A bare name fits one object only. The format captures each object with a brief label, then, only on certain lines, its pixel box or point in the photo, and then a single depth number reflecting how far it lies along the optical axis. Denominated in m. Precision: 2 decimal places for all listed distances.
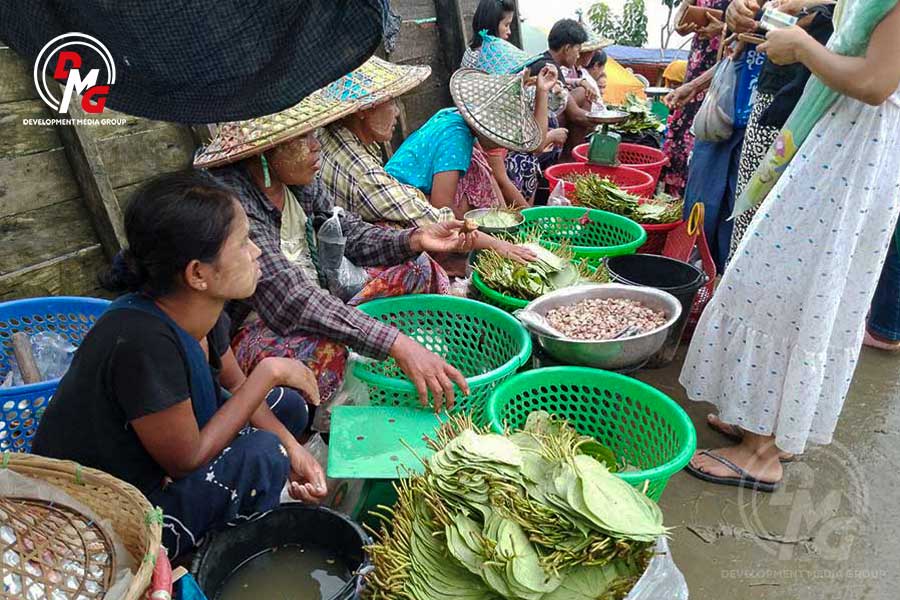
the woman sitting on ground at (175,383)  1.49
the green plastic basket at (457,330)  2.40
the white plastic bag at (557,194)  4.00
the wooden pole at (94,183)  2.49
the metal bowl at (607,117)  5.02
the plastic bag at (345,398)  2.37
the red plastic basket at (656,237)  3.59
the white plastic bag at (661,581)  1.38
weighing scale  4.41
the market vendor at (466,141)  3.27
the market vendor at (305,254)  2.03
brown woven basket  1.12
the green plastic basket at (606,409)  1.91
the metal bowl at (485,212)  3.12
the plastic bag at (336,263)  2.48
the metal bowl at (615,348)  2.17
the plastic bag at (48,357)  2.20
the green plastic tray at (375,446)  1.84
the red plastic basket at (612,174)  4.38
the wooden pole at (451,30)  4.93
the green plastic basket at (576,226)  3.45
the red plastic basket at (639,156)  4.71
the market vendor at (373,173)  2.78
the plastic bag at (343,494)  2.04
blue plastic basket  1.92
